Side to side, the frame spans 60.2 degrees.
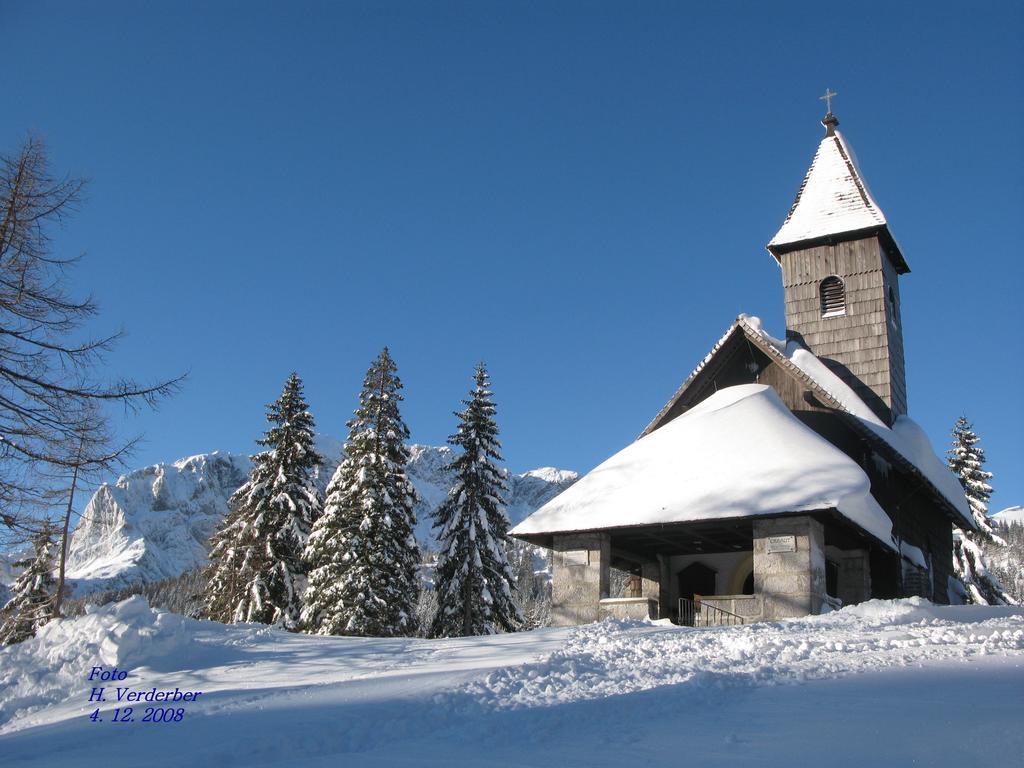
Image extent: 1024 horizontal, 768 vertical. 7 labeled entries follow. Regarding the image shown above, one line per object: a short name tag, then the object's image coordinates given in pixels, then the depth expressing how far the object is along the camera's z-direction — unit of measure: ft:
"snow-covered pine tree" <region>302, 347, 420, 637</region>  81.00
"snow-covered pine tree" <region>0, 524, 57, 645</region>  93.56
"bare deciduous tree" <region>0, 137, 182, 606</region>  34.91
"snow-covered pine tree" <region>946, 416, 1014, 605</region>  106.01
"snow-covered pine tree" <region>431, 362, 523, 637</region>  88.94
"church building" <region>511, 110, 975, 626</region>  49.47
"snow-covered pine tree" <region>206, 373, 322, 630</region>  89.97
